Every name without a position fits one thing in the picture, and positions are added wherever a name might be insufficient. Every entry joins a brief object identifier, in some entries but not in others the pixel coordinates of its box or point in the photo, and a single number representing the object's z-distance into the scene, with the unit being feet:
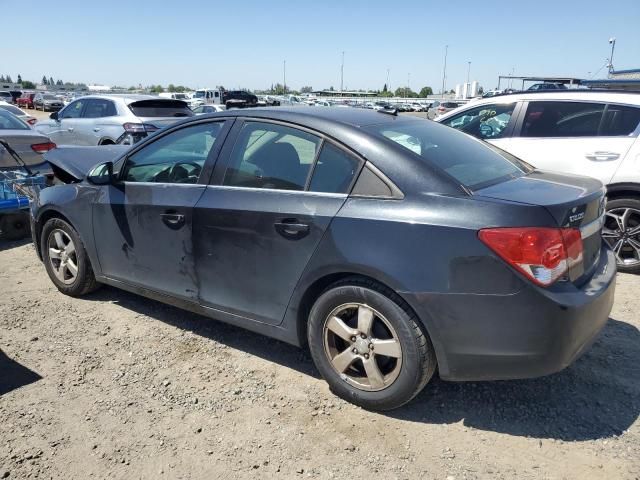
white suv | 16.60
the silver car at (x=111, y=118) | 33.58
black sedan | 8.01
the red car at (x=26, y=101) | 148.66
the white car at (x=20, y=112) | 49.28
